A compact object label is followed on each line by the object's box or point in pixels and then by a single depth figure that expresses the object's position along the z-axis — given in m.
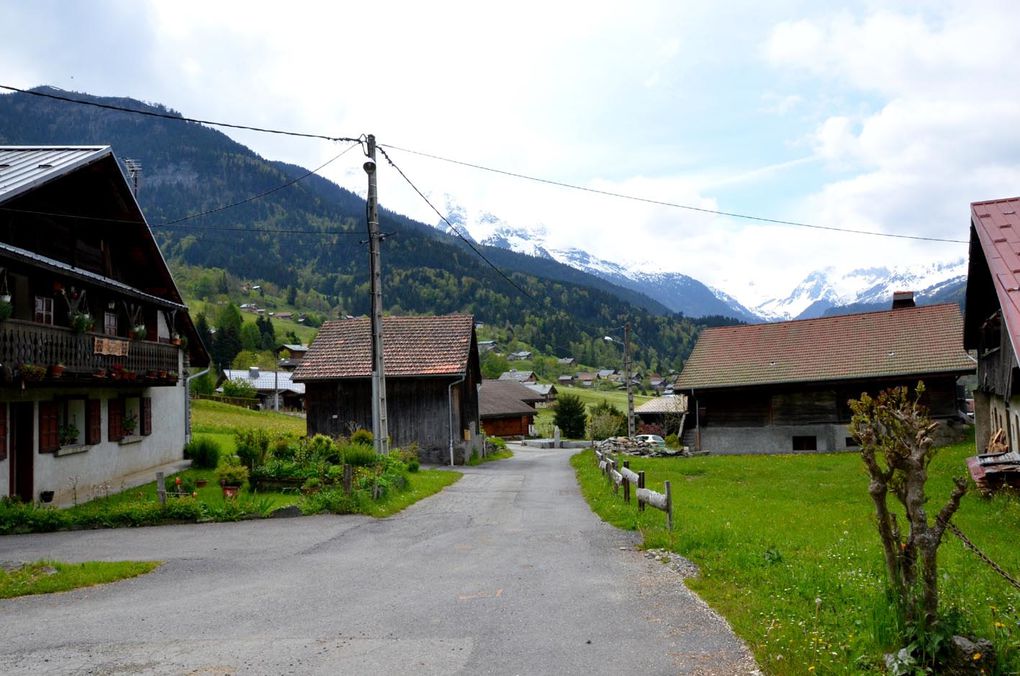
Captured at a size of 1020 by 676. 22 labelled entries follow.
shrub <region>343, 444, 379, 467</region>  20.16
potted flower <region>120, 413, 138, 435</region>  24.62
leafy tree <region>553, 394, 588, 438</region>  71.38
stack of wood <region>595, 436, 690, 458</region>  38.41
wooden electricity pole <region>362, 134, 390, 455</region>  20.81
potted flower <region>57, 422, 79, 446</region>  20.39
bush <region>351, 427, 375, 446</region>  25.78
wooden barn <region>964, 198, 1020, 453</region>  13.87
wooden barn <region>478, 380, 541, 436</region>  72.94
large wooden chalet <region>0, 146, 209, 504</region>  17.95
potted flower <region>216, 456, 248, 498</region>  18.83
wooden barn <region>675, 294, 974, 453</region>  36.53
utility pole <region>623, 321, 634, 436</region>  40.41
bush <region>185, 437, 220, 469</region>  26.30
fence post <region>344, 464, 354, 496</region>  17.31
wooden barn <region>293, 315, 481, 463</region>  34.91
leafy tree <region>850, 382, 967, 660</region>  5.66
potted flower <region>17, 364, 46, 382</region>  16.58
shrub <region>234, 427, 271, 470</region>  20.09
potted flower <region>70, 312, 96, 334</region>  19.16
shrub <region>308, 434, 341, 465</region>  20.75
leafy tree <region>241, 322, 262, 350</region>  123.14
